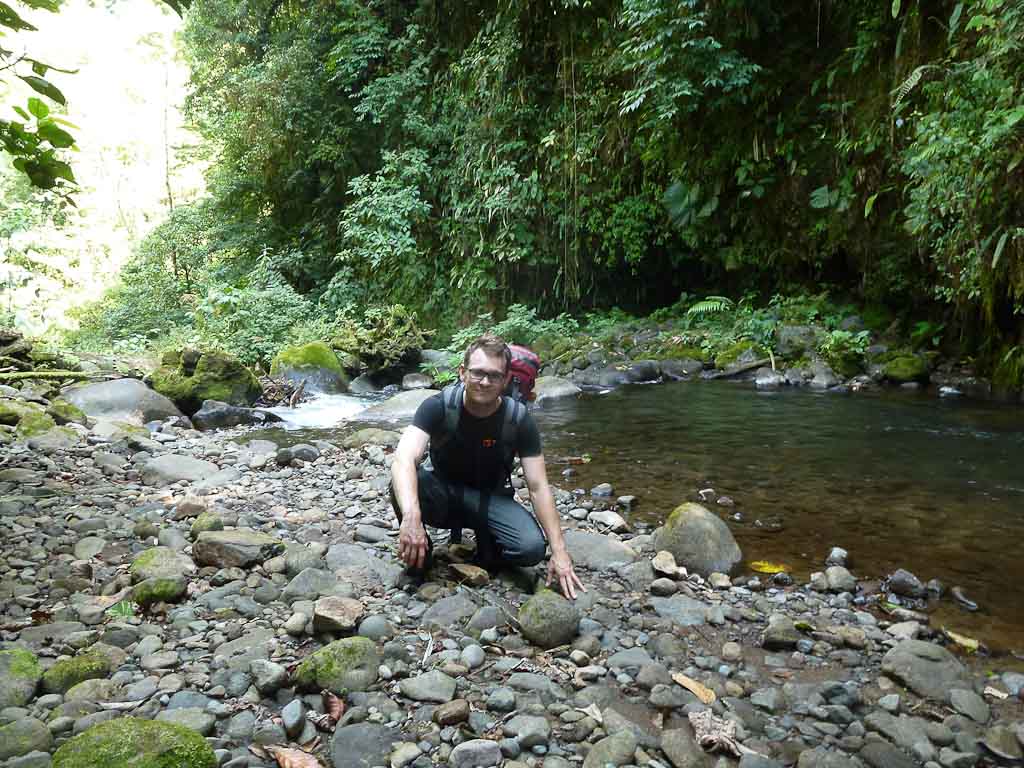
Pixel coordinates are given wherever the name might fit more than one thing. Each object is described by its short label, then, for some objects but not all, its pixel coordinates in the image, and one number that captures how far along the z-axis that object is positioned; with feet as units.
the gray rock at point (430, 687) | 7.00
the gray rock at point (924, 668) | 7.80
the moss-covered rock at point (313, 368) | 34.37
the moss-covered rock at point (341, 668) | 7.00
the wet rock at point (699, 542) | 11.40
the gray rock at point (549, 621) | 8.36
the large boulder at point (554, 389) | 31.65
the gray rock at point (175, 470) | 15.75
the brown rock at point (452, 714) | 6.59
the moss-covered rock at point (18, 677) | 6.43
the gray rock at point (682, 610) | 9.49
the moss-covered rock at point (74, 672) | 6.73
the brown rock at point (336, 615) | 8.00
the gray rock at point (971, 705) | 7.32
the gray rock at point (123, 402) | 25.00
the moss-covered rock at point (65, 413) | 20.58
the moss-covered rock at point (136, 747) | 5.27
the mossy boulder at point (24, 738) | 5.58
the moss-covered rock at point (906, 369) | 29.86
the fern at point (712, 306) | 40.14
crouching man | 9.24
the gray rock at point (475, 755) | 6.09
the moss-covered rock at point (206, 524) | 11.21
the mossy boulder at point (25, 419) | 18.02
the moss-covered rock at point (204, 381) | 27.58
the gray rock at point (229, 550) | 10.07
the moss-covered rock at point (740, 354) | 34.91
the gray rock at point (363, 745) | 6.05
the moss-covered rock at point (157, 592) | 8.75
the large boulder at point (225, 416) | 26.30
